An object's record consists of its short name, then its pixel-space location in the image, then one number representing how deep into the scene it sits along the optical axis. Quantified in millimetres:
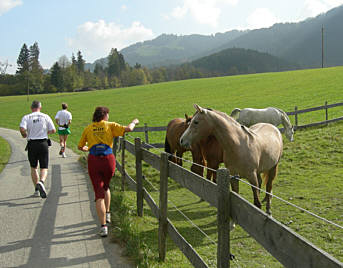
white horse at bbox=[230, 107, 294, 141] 14211
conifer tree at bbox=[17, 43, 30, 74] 112094
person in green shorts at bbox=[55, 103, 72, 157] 11992
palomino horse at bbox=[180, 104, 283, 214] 5402
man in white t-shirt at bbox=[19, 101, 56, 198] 6934
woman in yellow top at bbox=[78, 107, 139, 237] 4875
